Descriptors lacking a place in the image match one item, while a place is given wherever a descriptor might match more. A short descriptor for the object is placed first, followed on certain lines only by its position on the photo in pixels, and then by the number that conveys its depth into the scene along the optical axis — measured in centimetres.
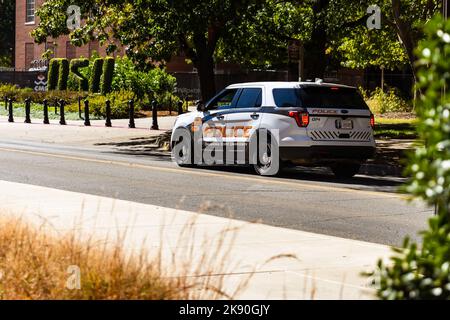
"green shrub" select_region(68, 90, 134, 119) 4375
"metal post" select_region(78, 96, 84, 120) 4295
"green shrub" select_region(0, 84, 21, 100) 5641
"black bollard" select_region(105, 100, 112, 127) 3706
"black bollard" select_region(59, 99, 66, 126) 3927
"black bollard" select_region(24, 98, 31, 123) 4094
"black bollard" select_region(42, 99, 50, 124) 3994
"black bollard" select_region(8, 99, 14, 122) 4184
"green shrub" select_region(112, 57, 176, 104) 4898
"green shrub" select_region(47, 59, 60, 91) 6116
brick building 7606
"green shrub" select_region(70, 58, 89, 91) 5775
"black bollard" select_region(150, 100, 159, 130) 3466
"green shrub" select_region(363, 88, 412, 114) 4375
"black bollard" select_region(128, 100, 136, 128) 3569
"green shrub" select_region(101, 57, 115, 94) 5366
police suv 1892
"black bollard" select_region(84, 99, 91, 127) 3800
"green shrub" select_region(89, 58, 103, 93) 5559
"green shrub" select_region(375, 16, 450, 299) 435
